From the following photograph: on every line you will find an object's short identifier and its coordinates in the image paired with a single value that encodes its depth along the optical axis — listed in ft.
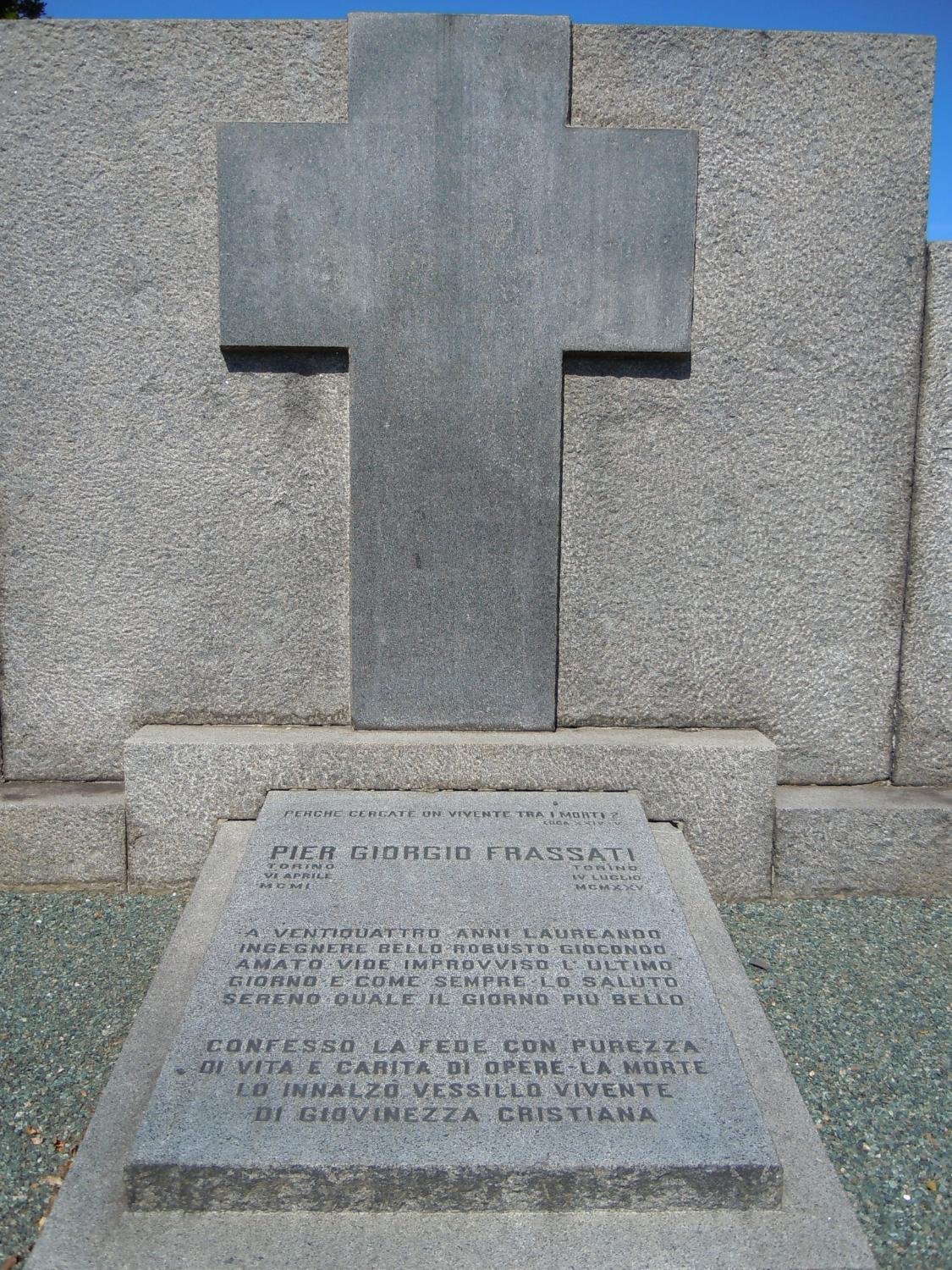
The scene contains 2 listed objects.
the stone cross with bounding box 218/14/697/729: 9.85
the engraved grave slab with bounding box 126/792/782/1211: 5.87
